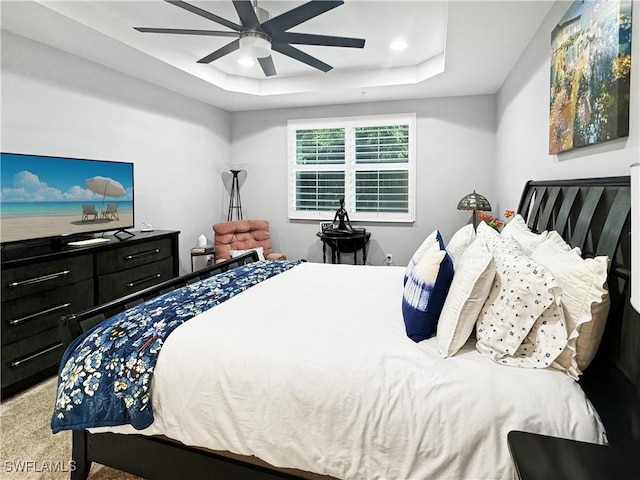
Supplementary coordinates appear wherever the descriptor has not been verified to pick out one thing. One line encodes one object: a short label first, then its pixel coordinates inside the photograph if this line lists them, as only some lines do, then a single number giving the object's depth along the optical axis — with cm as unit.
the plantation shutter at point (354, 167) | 514
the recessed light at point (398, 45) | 361
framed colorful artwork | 146
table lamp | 386
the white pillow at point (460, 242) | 219
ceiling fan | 230
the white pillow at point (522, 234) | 183
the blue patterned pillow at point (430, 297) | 159
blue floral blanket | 151
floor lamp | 572
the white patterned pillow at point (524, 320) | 131
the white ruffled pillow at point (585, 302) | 124
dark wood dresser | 249
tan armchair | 481
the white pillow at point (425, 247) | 211
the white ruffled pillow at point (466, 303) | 143
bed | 122
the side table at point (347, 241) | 496
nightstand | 92
